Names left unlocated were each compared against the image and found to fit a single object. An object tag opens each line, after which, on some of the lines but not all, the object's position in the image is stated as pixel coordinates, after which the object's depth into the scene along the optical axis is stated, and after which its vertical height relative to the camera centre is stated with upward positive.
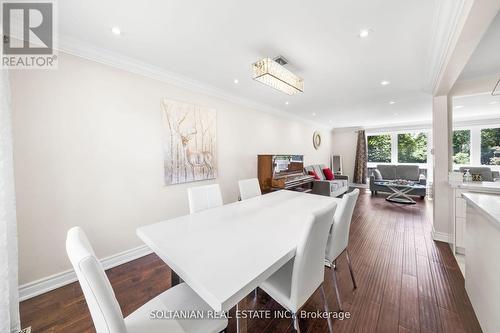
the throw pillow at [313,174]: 5.30 -0.30
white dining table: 0.81 -0.49
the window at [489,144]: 5.37 +0.51
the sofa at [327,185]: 4.93 -0.59
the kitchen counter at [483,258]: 1.15 -0.68
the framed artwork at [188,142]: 2.60 +0.34
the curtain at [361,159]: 7.05 +0.14
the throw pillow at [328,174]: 5.92 -0.34
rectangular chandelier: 1.92 +0.95
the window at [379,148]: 6.96 +0.55
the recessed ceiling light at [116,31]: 1.70 +1.23
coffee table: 5.12 -0.79
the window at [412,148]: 6.38 +0.51
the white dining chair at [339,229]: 1.58 -0.56
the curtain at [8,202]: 1.23 -0.25
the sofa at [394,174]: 5.78 -0.39
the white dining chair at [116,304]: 0.67 -0.61
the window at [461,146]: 5.77 +0.48
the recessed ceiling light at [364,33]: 1.72 +1.20
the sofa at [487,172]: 4.66 -0.27
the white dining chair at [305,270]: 1.07 -0.67
